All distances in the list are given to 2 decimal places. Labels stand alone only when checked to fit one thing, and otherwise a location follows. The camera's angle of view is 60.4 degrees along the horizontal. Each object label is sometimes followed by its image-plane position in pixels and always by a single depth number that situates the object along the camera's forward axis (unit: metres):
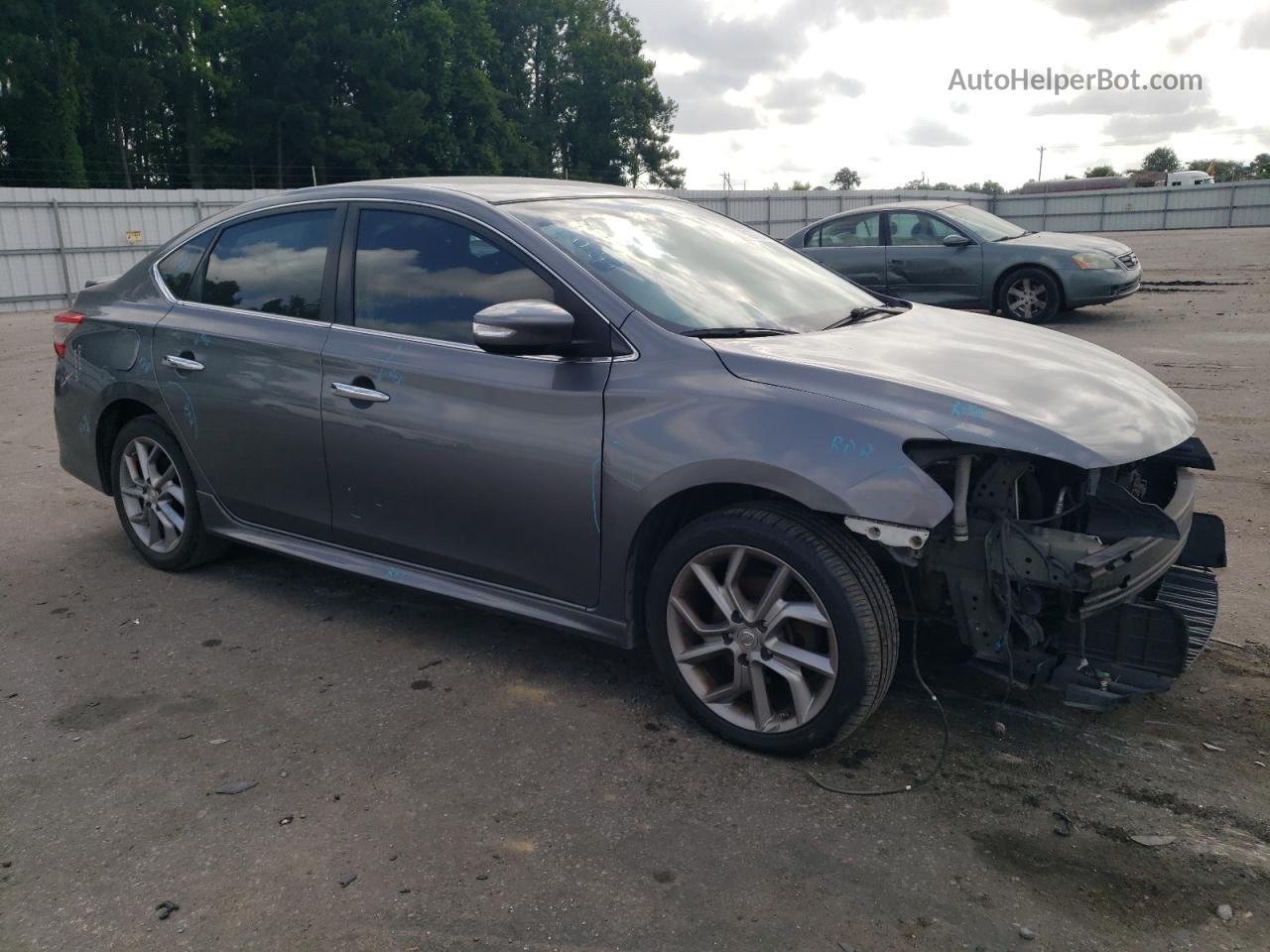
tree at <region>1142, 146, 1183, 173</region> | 95.66
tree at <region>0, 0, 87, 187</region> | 39.25
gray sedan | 3.08
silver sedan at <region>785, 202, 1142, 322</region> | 12.42
